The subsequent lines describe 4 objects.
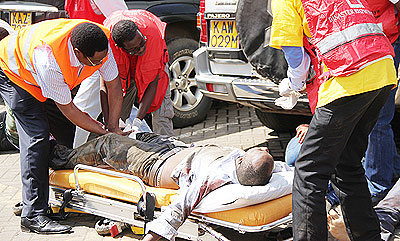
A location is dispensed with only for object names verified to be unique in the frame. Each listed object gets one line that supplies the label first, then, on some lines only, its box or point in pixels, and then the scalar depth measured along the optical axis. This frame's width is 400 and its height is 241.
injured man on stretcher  3.59
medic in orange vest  4.13
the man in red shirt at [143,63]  4.68
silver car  5.09
